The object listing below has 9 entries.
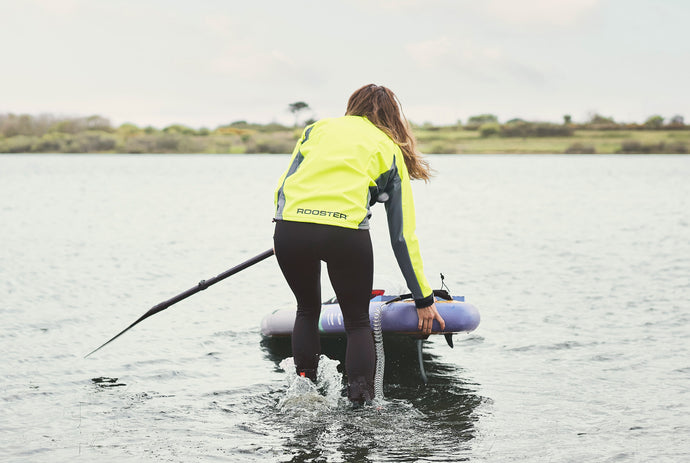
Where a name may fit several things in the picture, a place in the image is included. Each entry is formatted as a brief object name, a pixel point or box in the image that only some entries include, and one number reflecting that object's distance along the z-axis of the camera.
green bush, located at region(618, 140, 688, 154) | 116.81
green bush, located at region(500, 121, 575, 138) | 115.27
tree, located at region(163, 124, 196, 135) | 124.50
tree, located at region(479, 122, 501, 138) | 116.31
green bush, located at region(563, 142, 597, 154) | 121.88
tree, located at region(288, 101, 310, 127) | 131.68
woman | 4.95
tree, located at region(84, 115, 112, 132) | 117.71
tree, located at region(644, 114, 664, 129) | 113.44
